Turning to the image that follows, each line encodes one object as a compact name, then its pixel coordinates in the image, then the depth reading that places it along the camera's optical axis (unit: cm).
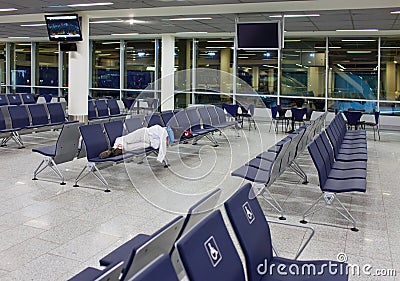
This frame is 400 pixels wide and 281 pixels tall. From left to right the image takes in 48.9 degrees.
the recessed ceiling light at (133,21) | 1159
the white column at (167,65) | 1511
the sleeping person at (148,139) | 632
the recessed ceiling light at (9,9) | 1019
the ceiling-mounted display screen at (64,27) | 1019
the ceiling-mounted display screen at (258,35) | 905
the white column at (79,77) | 1045
